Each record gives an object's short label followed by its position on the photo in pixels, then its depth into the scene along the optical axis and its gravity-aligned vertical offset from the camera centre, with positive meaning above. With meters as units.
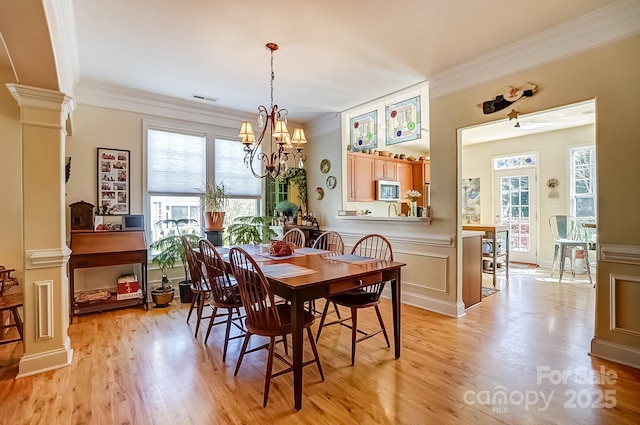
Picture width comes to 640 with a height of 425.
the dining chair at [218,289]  2.65 -0.67
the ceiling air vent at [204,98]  4.23 +1.57
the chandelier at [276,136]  2.70 +0.67
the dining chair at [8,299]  2.47 -0.71
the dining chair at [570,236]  5.35 -0.47
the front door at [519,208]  6.52 +0.04
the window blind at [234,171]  4.89 +0.65
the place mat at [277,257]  2.96 -0.43
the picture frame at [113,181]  3.96 +0.41
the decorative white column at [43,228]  2.38 -0.11
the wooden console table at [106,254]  3.52 -0.48
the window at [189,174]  4.36 +0.57
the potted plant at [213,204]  4.37 +0.12
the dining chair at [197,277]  3.05 -0.65
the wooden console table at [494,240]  4.75 -0.46
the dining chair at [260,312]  2.01 -0.67
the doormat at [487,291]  4.39 -1.17
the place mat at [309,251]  3.22 -0.42
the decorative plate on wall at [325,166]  5.18 +0.76
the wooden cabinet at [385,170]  6.05 +0.82
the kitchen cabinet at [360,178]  5.34 +0.60
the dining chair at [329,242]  3.63 -0.37
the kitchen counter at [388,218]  3.84 -0.10
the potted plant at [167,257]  3.99 -0.58
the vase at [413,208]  4.43 +0.04
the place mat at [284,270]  2.26 -0.45
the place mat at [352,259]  2.75 -0.43
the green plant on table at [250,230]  4.59 -0.28
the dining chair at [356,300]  2.55 -0.75
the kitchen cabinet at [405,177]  6.67 +0.73
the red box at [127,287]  3.86 -0.92
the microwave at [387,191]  5.96 +0.40
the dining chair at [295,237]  4.10 -0.34
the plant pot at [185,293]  4.14 -1.06
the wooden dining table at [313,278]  1.97 -0.46
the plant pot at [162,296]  3.96 -1.06
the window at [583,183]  5.76 +0.49
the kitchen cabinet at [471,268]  3.76 -0.71
